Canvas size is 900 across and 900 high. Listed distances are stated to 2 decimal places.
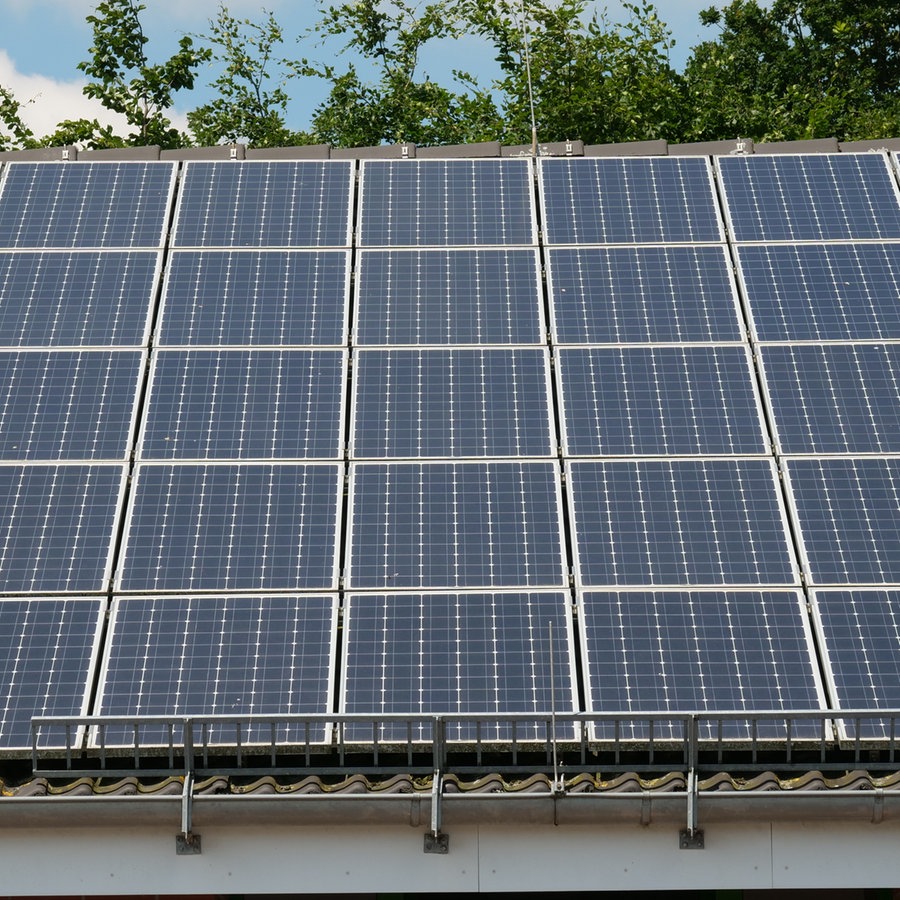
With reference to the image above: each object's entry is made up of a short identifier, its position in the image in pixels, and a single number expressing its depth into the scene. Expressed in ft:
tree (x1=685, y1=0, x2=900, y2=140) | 121.70
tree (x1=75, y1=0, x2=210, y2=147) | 122.83
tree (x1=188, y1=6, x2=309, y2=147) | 133.80
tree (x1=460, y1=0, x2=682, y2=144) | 118.21
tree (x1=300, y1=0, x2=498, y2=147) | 127.95
